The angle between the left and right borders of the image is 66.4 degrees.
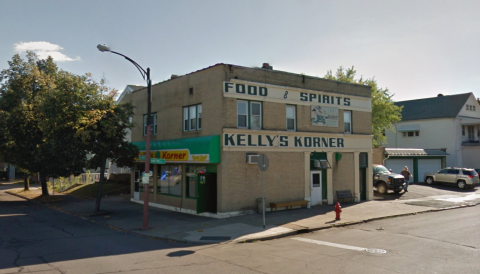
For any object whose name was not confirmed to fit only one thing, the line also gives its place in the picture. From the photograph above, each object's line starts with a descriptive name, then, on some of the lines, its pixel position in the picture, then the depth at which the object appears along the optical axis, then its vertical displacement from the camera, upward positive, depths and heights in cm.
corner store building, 1731 +132
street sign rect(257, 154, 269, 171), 1446 +4
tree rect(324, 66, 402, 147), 4078 +615
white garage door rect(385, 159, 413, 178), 3394 -4
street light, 1471 +68
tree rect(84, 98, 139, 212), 1764 +119
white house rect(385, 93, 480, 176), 4122 +422
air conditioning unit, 1756 +19
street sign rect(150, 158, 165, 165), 1617 +7
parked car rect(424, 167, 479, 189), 3012 -112
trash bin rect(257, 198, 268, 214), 1762 -205
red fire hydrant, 1619 -210
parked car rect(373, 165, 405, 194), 2584 -129
